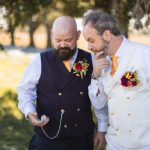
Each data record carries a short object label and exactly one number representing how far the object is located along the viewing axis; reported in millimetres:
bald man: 4696
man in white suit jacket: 4078
